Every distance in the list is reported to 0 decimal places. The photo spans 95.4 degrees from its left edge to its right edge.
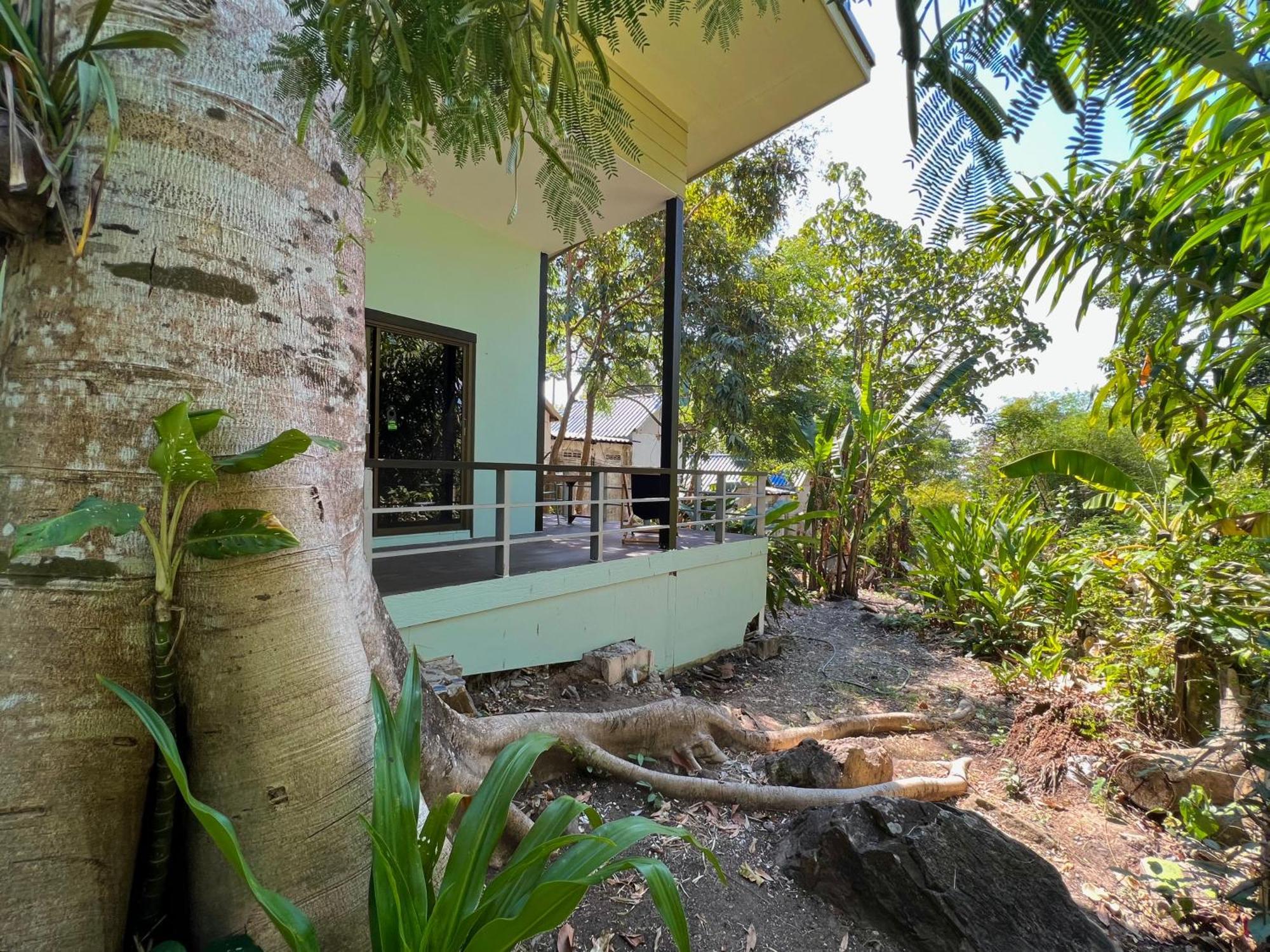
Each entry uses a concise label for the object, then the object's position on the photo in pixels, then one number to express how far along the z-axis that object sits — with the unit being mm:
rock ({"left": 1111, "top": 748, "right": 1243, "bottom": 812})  3271
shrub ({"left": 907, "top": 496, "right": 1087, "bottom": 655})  6449
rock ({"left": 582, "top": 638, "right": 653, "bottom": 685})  4219
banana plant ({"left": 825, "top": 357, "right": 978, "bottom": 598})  9000
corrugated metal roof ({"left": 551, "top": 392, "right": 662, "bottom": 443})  24125
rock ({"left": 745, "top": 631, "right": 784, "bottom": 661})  6719
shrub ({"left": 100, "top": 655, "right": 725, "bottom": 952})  952
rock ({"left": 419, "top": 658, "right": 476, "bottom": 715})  2775
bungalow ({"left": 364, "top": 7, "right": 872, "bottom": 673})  3961
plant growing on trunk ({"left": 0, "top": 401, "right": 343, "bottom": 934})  1006
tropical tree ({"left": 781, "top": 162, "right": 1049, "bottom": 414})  10539
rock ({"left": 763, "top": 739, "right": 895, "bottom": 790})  3039
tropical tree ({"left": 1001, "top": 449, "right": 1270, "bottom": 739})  3797
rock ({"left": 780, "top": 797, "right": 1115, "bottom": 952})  1887
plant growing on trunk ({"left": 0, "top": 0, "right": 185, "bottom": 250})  1015
